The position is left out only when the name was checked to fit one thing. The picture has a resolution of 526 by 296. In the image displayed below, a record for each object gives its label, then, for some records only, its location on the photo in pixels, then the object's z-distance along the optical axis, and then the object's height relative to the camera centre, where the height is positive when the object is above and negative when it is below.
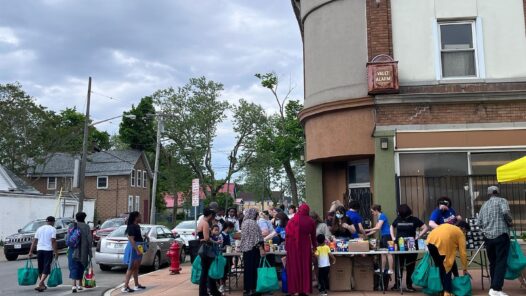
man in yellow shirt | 8.92 -0.65
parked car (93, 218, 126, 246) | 23.94 -0.72
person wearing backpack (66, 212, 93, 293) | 11.39 -0.78
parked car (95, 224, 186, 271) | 15.77 -1.13
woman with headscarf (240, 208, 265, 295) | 9.84 -0.74
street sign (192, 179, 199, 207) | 17.86 +0.66
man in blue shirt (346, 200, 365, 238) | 10.98 -0.13
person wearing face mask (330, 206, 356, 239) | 10.73 -0.32
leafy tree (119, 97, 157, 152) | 58.41 +9.12
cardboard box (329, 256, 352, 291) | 10.39 -1.29
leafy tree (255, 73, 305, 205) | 30.64 +4.57
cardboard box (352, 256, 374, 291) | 10.38 -1.26
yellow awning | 9.94 +0.75
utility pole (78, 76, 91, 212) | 27.70 +2.44
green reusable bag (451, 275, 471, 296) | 9.08 -1.34
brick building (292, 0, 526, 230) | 13.26 +2.87
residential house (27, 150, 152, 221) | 49.12 +3.09
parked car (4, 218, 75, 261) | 21.11 -1.26
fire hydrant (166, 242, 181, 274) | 14.81 -1.36
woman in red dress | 9.53 -0.78
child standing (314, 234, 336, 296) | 9.98 -0.98
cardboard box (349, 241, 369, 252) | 10.09 -0.71
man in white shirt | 11.99 -0.87
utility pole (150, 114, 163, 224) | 30.67 +2.25
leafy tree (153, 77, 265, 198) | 51.19 +9.15
